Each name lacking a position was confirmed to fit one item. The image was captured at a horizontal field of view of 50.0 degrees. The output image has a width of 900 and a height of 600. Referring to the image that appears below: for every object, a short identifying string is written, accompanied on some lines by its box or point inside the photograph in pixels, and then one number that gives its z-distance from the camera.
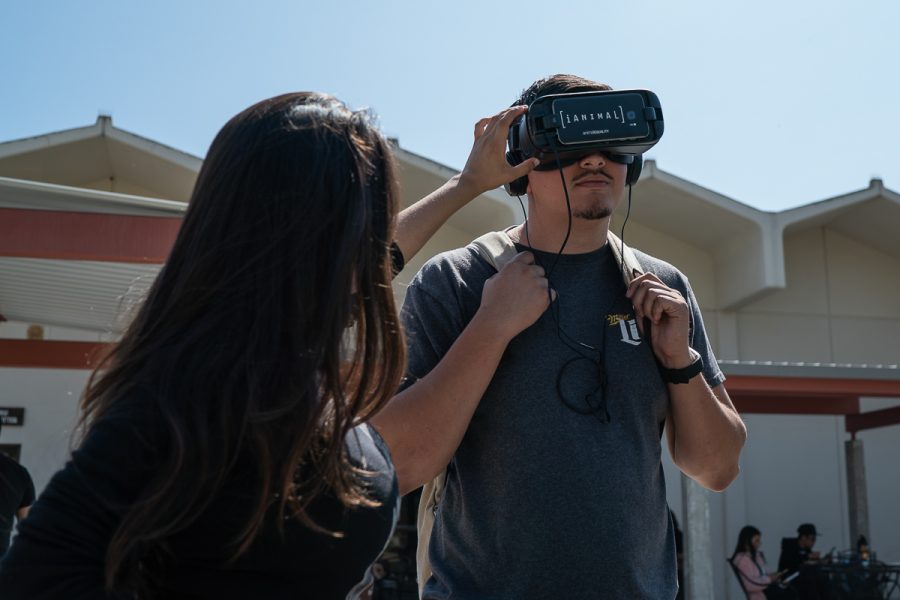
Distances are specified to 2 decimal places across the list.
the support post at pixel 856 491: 13.49
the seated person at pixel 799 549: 12.86
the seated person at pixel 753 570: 11.46
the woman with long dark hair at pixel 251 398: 1.06
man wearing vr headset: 2.01
